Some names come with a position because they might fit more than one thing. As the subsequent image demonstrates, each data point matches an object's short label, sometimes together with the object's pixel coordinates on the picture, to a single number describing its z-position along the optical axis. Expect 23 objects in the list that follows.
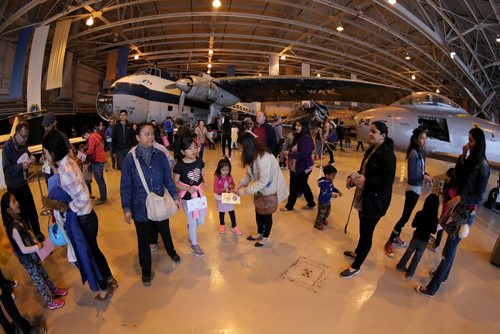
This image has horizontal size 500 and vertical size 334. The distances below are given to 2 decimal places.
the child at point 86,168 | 4.59
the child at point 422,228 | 2.76
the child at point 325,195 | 3.95
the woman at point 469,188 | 2.42
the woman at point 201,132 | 6.78
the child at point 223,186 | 3.61
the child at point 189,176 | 3.06
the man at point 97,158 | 4.62
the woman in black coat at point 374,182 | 2.53
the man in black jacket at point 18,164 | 2.94
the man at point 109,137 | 7.29
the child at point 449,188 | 2.81
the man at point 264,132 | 4.89
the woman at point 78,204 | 2.21
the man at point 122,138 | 5.38
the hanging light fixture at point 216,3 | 9.32
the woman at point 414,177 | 3.37
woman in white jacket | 3.00
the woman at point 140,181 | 2.45
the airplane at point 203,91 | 10.24
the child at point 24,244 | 2.03
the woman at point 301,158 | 4.48
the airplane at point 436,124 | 6.93
